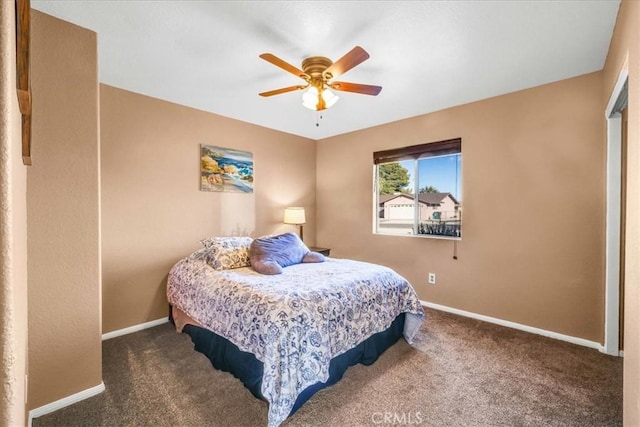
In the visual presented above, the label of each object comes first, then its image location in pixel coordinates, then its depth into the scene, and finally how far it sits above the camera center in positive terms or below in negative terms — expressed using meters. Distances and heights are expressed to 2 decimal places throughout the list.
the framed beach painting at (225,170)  3.52 +0.54
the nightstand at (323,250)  4.32 -0.60
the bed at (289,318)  1.73 -0.80
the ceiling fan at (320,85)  2.23 +1.02
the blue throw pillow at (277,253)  2.72 -0.45
